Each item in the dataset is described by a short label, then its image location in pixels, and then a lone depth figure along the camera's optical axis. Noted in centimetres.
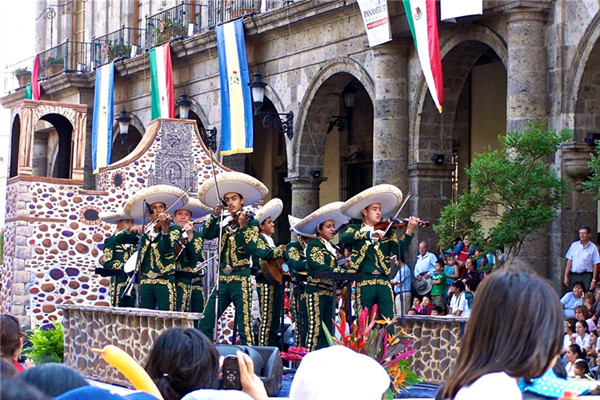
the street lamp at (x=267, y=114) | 2136
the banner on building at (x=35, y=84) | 3189
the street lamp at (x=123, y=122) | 2772
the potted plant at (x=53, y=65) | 3216
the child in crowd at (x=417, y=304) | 1677
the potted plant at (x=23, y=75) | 3412
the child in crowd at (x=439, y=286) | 1686
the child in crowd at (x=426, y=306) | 1650
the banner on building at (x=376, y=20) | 1827
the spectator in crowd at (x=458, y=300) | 1559
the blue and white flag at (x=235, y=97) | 2167
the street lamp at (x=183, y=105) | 2497
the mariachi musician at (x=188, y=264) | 1333
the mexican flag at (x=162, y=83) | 2425
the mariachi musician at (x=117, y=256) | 1508
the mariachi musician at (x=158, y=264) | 1307
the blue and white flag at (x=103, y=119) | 2584
